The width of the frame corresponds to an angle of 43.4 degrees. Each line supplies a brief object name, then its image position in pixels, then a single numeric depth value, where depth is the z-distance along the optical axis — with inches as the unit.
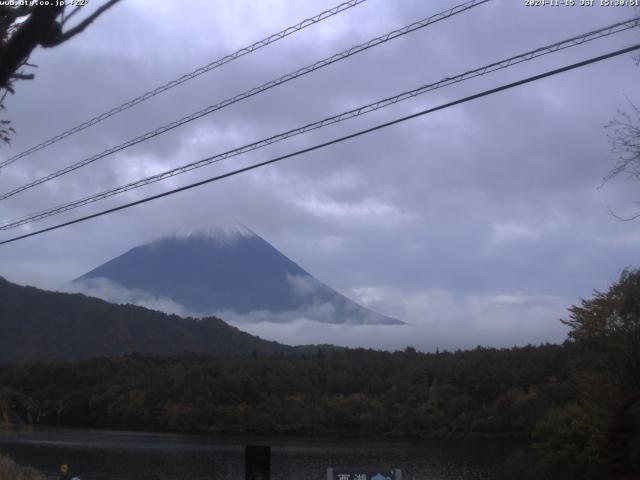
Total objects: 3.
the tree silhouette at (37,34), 176.2
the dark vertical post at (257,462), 410.6
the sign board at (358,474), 459.5
